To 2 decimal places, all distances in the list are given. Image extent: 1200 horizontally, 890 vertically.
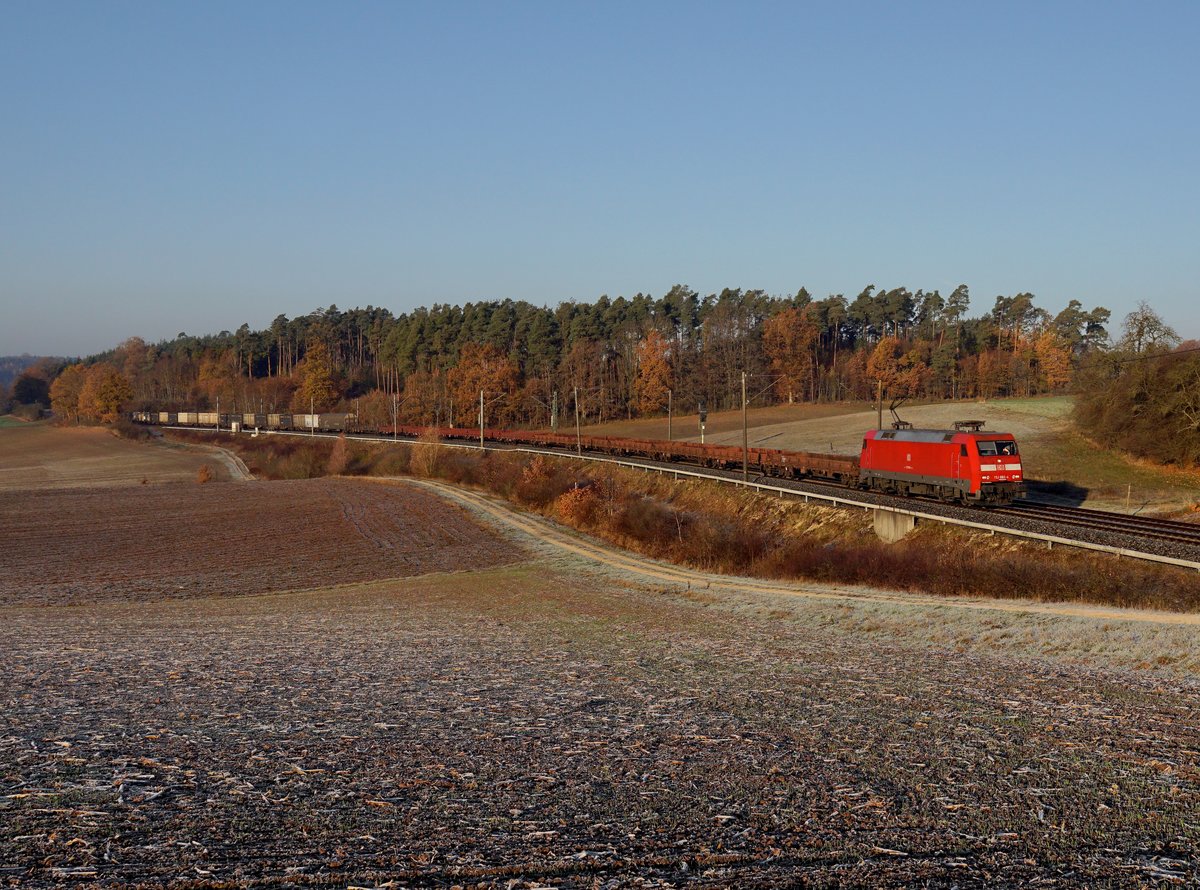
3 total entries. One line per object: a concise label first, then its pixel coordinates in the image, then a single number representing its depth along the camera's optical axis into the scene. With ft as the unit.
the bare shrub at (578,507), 166.93
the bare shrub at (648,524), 138.28
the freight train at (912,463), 132.16
